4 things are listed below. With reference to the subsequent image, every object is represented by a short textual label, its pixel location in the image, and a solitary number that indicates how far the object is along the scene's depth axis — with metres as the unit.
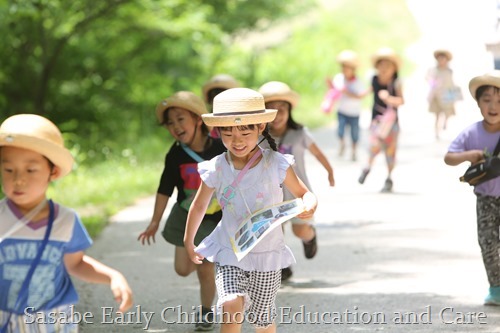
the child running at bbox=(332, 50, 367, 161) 17.66
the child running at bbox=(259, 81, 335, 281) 8.30
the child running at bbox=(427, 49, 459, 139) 18.67
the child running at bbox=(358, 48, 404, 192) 14.08
